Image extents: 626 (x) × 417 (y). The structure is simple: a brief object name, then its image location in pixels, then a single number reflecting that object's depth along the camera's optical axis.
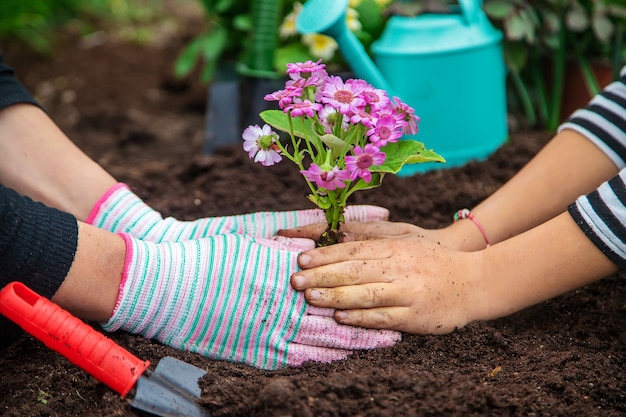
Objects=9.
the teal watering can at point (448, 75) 2.02
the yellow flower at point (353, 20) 2.17
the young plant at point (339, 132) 1.18
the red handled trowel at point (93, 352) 1.11
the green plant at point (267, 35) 2.22
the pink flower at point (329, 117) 1.23
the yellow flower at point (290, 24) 2.35
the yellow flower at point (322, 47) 2.27
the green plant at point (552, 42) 2.15
